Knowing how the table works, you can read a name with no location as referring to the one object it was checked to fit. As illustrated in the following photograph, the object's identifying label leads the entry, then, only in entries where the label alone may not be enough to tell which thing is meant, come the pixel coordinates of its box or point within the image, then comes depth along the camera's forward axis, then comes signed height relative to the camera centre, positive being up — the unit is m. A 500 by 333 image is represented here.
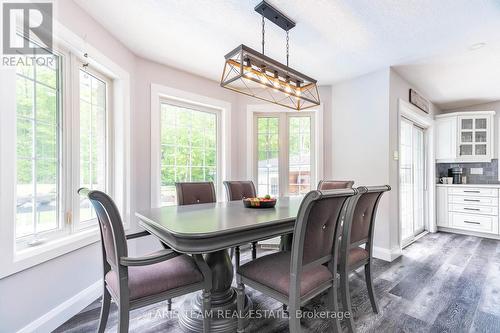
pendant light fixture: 1.66 +0.73
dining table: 1.20 -0.36
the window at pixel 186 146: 3.10 +0.29
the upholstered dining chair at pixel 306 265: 1.25 -0.59
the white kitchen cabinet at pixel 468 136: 4.26 +0.53
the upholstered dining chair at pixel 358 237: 1.62 -0.52
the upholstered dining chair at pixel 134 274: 1.20 -0.60
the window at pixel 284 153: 3.75 +0.20
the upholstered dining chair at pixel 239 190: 2.80 -0.28
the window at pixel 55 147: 1.62 +0.15
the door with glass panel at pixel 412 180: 3.72 -0.24
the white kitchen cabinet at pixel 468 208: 3.96 -0.74
